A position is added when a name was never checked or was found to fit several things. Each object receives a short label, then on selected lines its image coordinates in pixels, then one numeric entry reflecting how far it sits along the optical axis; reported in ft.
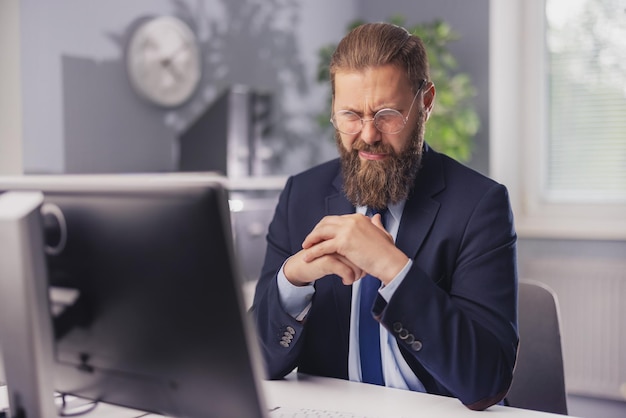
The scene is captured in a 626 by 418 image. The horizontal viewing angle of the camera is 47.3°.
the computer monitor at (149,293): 2.76
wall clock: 10.23
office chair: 5.44
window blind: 11.46
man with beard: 4.24
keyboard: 3.97
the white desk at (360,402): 4.05
